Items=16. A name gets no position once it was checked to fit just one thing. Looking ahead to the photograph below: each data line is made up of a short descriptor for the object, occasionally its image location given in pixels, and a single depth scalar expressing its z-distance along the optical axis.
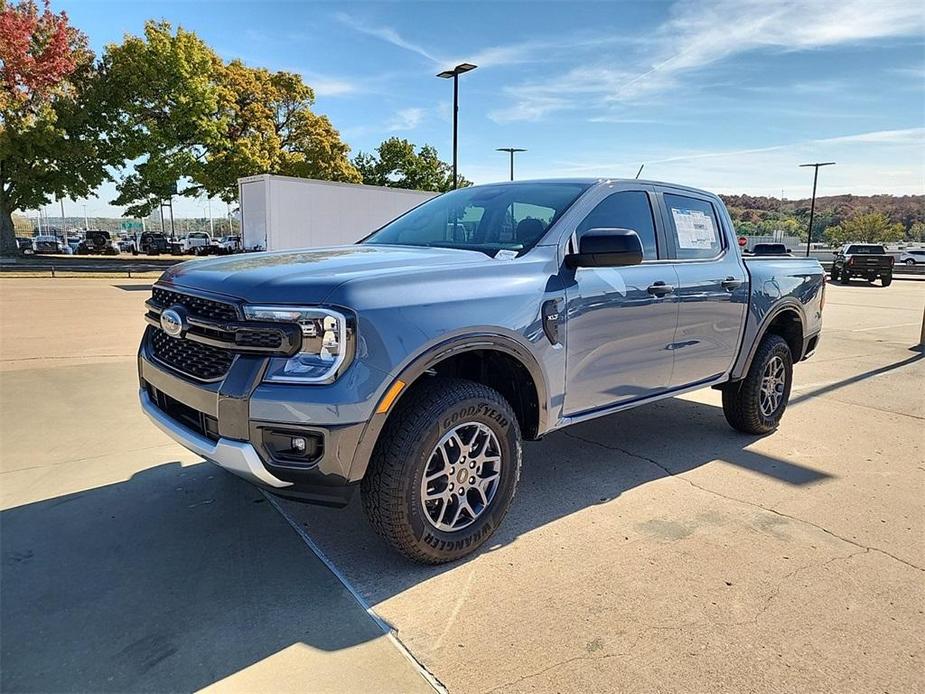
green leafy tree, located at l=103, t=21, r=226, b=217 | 29.52
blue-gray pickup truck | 2.54
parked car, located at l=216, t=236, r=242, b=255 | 46.83
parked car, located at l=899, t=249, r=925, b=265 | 42.00
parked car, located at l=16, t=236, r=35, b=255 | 43.97
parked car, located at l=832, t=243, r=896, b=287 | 25.69
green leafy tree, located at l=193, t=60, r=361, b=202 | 31.59
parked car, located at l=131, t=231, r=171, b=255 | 46.56
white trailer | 17.95
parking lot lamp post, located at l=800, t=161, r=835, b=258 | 45.73
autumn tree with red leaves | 27.20
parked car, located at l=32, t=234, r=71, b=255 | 44.63
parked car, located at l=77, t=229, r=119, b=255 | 44.16
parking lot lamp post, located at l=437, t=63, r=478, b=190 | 19.64
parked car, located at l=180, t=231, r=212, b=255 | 48.34
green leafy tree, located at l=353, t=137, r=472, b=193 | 48.00
